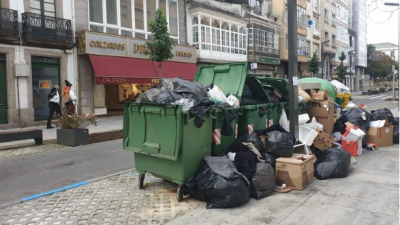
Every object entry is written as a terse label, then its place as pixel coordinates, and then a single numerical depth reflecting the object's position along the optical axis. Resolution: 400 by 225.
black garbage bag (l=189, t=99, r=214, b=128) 4.66
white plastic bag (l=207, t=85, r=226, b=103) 5.75
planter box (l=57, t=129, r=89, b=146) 9.61
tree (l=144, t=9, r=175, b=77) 15.05
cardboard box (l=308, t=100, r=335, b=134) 7.96
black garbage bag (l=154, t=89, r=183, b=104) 4.73
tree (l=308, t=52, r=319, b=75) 34.09
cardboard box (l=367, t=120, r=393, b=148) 8.27
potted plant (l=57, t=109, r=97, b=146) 9.63
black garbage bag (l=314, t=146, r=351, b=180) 5.52
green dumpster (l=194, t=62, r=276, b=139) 6.09
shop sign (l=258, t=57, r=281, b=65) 29.30
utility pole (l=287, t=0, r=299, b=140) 6.73
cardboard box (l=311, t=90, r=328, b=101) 8.31
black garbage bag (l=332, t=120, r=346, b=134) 8.12
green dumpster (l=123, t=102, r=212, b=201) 4.52
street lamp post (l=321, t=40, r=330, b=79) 41.27
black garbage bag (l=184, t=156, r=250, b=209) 4.25
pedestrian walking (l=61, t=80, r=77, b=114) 12.16
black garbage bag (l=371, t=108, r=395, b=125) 8.85
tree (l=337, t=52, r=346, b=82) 41.38
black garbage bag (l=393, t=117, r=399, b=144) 8.72
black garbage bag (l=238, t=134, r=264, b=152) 5.49
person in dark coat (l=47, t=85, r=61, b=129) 12.67
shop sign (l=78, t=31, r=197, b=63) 15.53
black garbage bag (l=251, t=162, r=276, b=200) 4.66
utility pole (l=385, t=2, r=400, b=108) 11.25
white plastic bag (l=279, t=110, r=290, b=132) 7.26
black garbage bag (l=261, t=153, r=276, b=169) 5.21
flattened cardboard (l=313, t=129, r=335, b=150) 6.59
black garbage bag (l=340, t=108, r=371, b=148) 8.34
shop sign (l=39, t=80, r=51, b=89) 14.94
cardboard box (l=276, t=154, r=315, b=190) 4.97
